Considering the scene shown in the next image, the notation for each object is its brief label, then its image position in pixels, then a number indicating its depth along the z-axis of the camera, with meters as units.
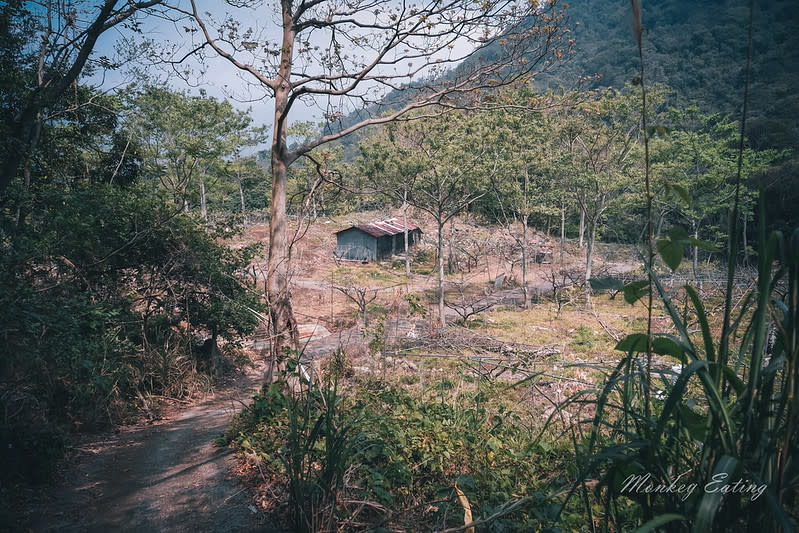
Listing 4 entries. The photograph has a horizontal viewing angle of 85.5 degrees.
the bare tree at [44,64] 5.64
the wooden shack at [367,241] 34.66
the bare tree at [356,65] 5.89
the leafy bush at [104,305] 4.77
